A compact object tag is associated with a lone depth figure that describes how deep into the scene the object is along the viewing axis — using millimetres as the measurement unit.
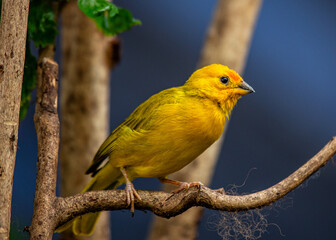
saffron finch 5160
